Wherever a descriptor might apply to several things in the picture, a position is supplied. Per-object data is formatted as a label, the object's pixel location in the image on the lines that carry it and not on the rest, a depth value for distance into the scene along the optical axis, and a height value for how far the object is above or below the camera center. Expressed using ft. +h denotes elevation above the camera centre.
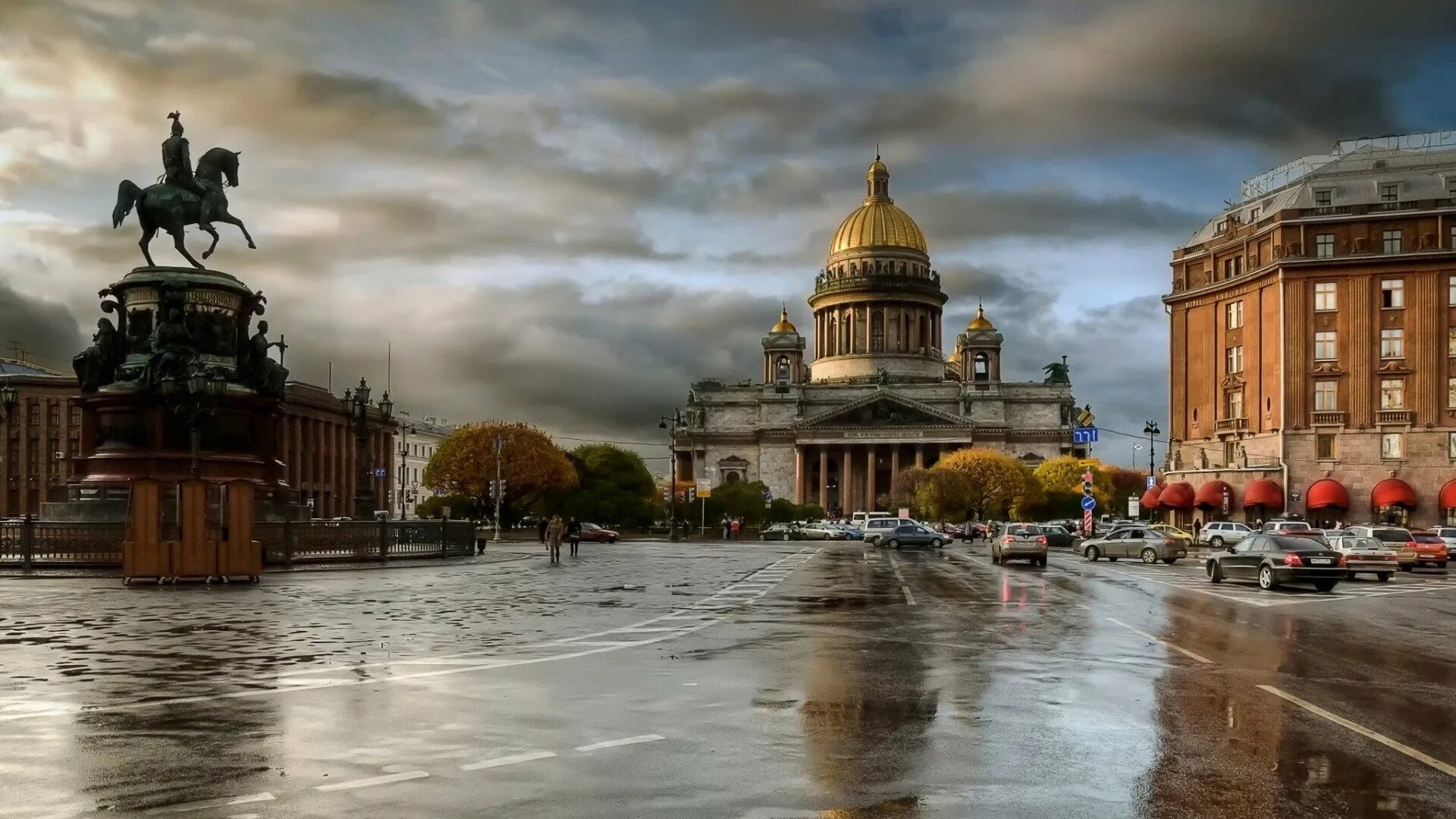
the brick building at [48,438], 359.05 +5.37
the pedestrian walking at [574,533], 181.06 -10.34
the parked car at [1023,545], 153.69 -10.08
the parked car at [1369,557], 128.26 -9.58
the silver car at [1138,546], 168.45 -11.39
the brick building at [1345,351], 235.20 +19.60
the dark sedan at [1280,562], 104.06 -8.38
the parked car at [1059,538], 248.11 -14.95
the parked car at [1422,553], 155.02 -11.16
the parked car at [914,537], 207.37 -12.35
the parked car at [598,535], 261.44 -15.23
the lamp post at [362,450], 152.97 +0.91
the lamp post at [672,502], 274.40 -10.74
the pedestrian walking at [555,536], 155.33 -9.20
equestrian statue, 124.98 +24.73
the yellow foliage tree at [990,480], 396.37 -6.57
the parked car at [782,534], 296.30 -16.89
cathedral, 500.33 +23.43
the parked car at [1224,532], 199.11 -11.43
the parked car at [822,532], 293.84 -16.58
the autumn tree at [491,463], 314.96 -1.39
